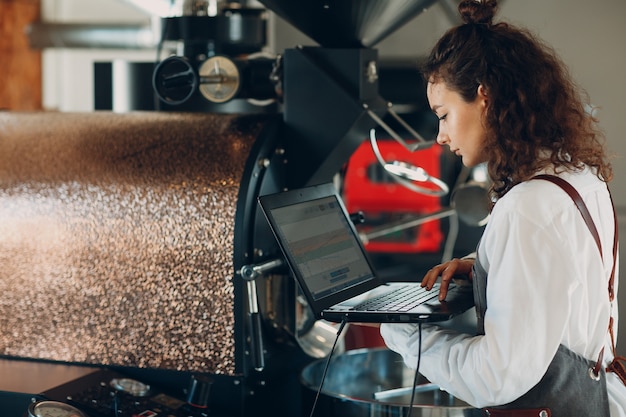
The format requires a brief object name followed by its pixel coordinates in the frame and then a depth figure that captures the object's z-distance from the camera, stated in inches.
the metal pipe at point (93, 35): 164.4
